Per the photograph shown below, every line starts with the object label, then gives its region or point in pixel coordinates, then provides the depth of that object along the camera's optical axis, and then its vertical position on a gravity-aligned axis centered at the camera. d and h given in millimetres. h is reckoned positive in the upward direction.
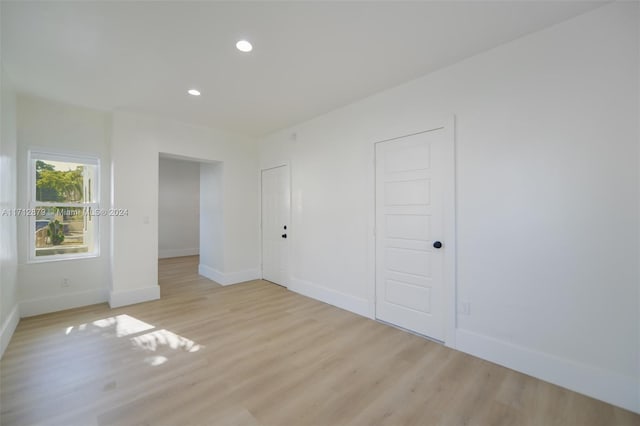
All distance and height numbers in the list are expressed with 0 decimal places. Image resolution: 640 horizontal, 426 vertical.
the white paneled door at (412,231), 2803 -216
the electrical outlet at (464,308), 2588 -938
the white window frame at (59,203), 3572 +158
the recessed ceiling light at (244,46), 2322 +1481
